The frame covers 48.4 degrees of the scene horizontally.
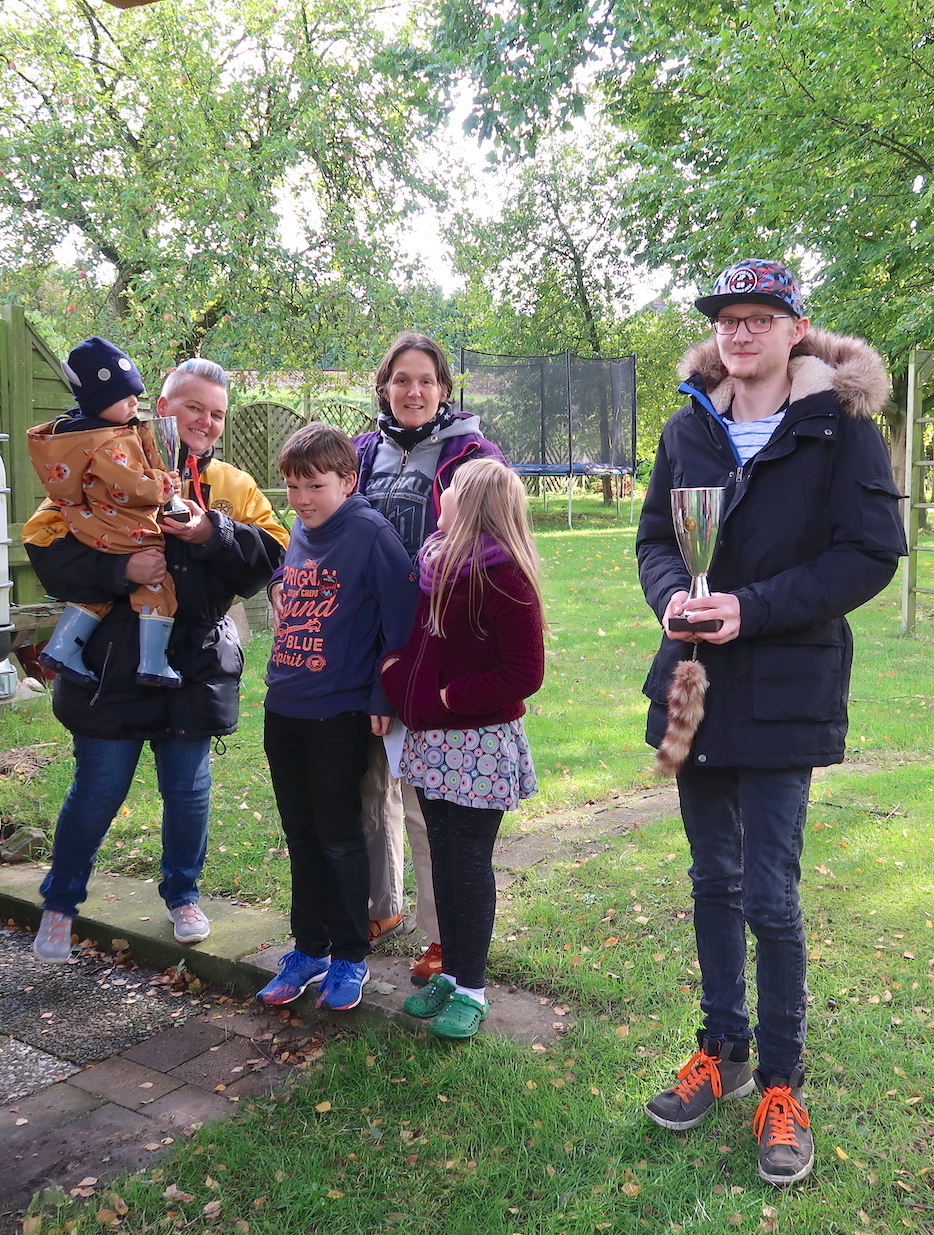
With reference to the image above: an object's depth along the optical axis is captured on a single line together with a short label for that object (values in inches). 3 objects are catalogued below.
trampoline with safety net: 870.4
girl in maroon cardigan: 109.6
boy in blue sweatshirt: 118.4
